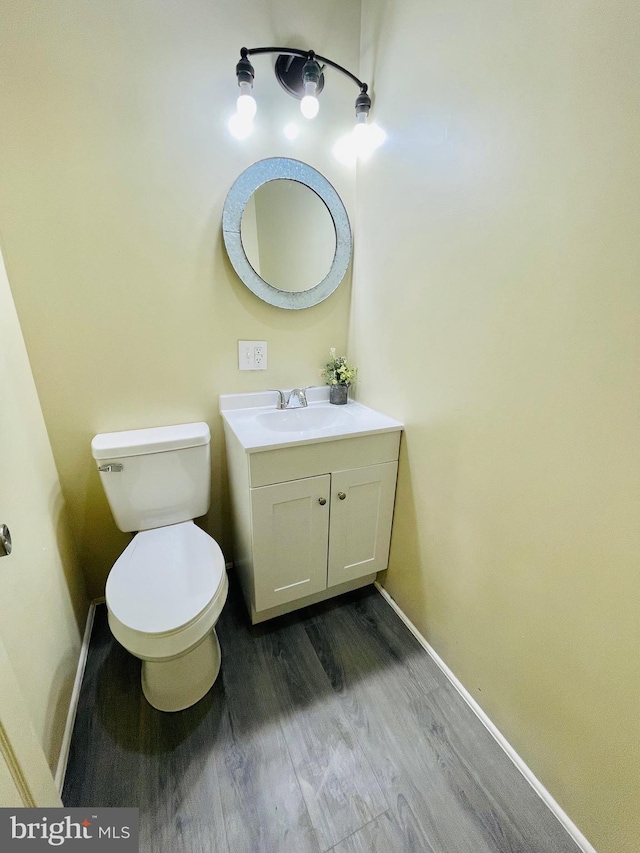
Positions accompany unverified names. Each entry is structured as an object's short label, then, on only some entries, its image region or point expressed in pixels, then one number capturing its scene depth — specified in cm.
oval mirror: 134
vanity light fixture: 115
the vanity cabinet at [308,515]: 121
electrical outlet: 150
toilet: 97
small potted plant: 160
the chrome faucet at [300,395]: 157
